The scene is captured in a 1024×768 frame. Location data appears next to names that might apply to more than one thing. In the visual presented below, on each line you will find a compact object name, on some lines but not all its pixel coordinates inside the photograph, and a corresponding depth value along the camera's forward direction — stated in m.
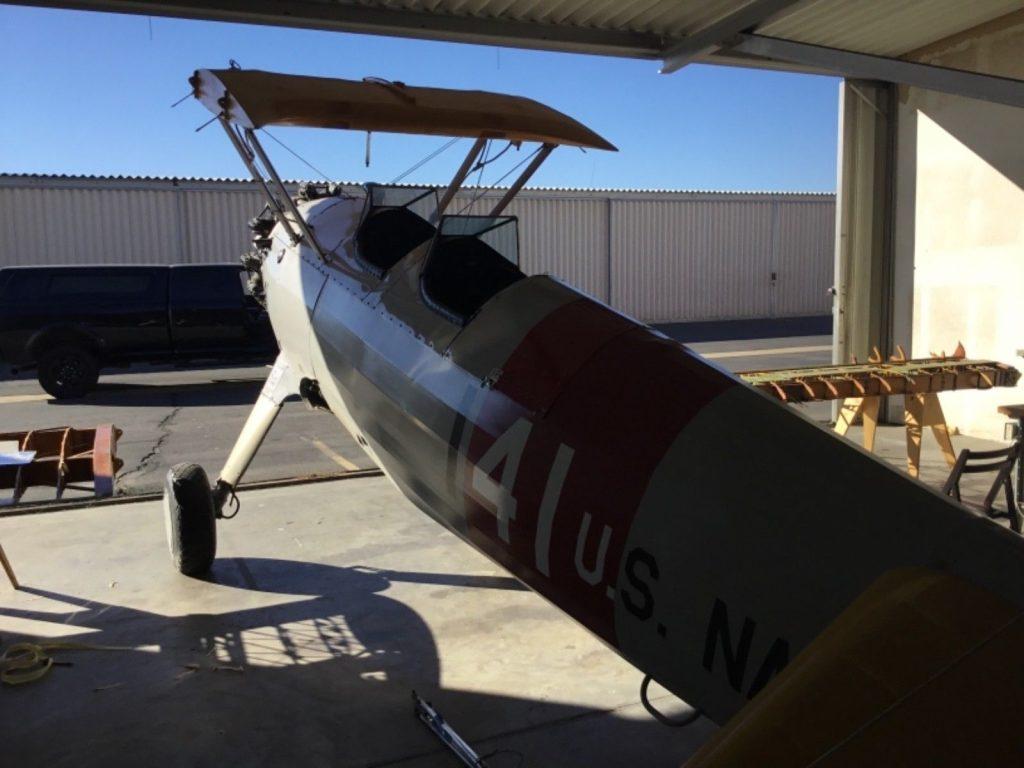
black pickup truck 14.69
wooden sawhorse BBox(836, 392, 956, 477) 8.06
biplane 1.64
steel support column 11.11
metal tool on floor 3.62
